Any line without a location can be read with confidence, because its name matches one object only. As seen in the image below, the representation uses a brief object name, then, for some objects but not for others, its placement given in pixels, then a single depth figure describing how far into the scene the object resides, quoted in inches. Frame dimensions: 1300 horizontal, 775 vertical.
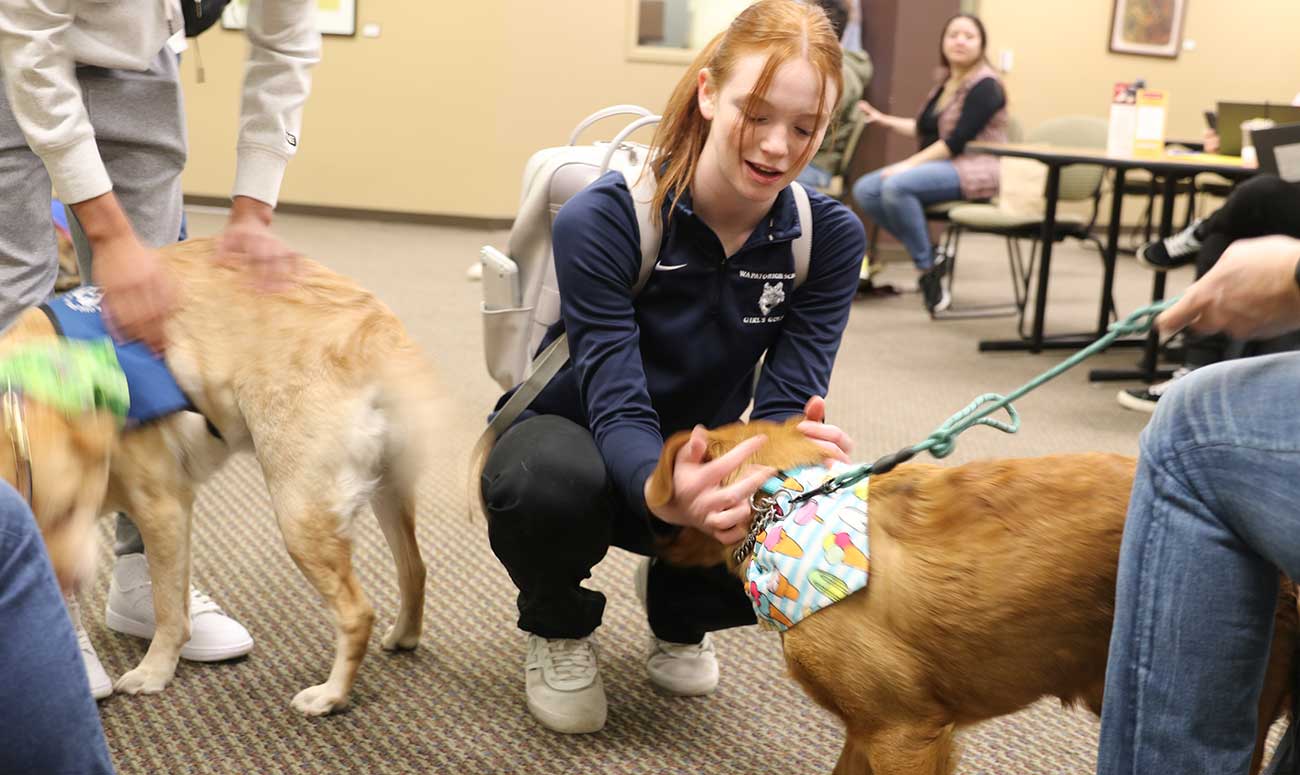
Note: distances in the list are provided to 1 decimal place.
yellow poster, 189.8
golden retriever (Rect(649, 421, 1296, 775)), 49.2
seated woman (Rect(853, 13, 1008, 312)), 229.5
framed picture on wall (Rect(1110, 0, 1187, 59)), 379.6
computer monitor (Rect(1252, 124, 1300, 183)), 144.5
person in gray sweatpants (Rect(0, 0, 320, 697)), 66.1
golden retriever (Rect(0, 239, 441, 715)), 70.9
